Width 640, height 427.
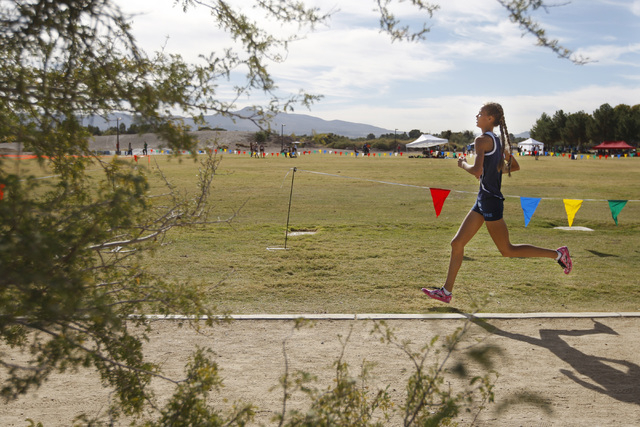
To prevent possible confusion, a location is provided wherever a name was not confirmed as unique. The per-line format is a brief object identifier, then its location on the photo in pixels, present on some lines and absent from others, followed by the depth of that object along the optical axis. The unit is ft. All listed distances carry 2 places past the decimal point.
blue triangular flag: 36.04
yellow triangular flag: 37.73
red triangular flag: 37.60
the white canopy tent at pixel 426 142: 255.72
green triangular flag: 36.35
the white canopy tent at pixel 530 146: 323.39
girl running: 20.52
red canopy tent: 338.79
